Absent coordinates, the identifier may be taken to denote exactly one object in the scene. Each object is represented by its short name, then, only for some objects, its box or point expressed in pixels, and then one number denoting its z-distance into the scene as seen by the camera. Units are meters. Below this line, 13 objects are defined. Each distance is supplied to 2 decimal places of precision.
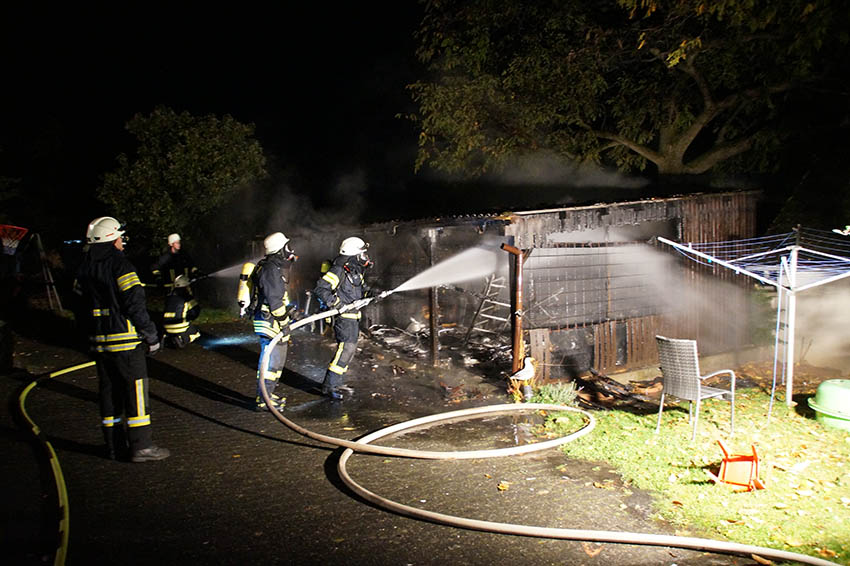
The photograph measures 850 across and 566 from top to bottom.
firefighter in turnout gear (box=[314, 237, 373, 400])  8.04
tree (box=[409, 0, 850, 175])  11.49
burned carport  8.81
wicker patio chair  6.25
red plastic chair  5.13
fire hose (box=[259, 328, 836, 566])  3.96
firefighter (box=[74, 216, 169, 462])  5.60
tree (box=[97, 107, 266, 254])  16.03
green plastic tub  6.75
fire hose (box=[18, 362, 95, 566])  3.87
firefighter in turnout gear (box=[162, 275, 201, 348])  10.45
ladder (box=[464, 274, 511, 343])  12.06
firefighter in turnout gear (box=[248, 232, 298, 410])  7.50
